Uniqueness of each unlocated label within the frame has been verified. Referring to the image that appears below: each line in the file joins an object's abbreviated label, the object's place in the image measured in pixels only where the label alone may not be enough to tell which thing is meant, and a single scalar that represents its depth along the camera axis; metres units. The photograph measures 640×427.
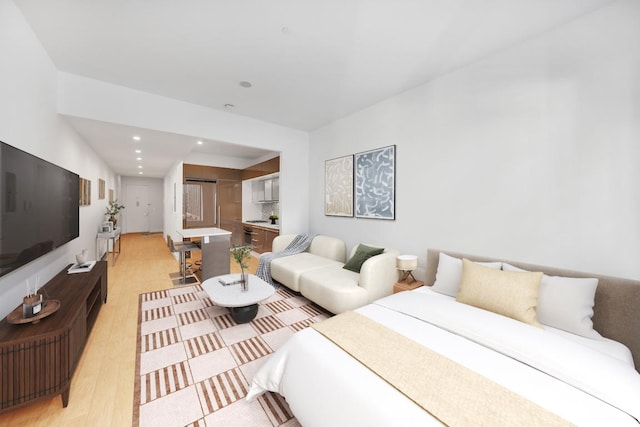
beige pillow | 1.83
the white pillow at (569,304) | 1.74
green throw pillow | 3.38
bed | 1.08
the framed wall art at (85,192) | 3.89
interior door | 10.18
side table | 2.79
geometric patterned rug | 1.61
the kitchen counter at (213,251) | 4.18
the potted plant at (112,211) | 6.48
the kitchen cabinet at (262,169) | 5.34
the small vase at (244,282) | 2.94
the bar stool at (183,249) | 4.22
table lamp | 2.84
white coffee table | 2.59
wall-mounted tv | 1.62
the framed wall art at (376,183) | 3.48
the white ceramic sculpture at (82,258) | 2.93
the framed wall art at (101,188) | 5.54
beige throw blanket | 1.01
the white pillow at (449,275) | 2.38
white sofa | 2.84
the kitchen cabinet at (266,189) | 5.98
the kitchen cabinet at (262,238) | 5.47
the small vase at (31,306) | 1.66
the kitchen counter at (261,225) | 5.40
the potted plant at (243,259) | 2.98
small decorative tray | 1.61
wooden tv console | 1.45
